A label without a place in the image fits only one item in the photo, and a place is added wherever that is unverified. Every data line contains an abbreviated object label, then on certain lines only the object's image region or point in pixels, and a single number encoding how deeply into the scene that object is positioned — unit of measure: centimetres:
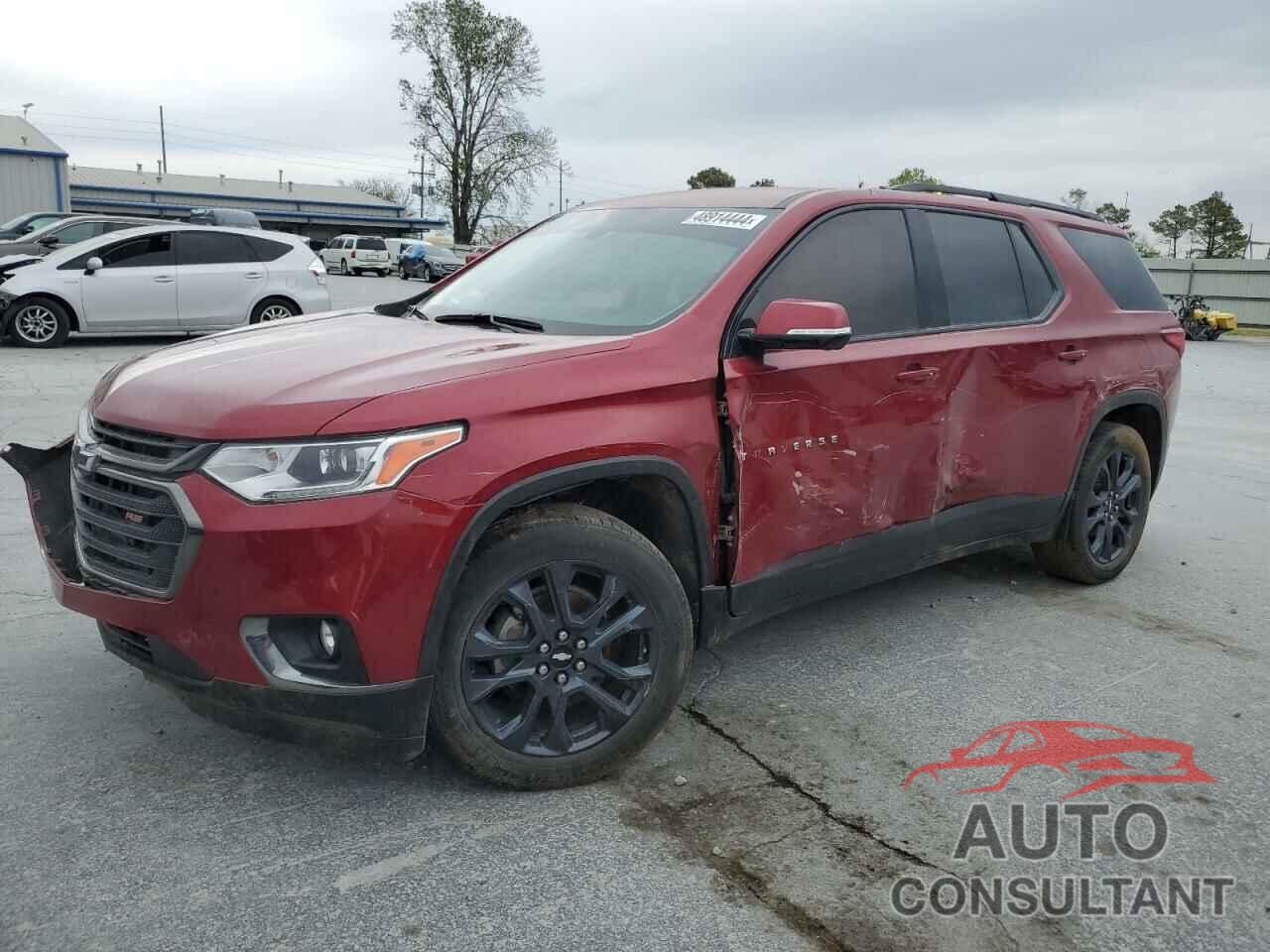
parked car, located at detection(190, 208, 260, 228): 2711
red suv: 275
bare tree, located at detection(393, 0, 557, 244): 5775
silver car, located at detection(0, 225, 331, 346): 1387
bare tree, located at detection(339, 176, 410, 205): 10575
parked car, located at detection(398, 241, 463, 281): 4269
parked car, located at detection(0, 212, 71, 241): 2025
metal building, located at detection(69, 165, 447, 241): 6381
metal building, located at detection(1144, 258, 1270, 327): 4138
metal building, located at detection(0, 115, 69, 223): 3822
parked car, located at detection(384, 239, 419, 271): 4691
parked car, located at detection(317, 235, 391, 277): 4553
